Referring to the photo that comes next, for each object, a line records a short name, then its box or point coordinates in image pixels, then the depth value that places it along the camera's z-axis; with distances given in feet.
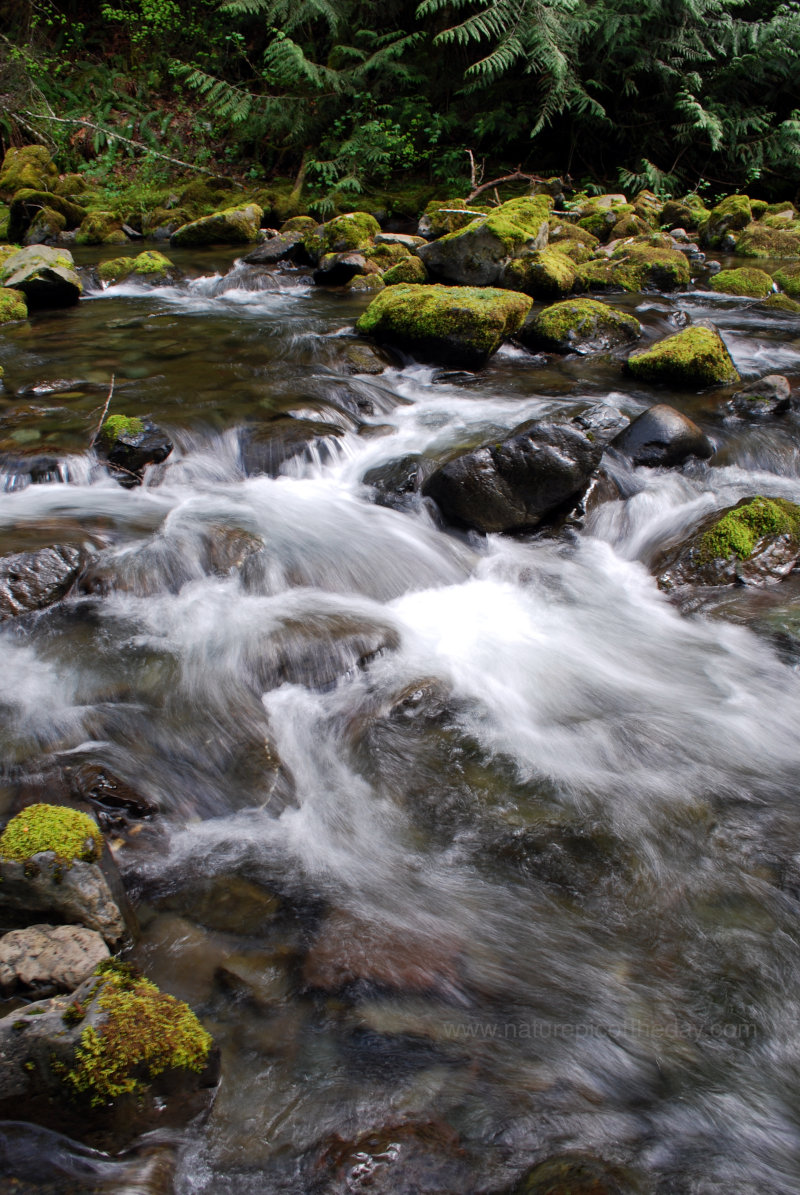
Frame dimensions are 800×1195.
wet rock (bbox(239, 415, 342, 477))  20.77
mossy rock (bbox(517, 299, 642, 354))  28.35
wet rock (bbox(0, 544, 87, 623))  14.11
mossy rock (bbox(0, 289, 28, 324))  31.19
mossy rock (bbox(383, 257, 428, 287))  34.27
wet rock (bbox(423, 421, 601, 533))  17.21
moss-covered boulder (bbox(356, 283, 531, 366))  25.29
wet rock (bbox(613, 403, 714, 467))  20.40
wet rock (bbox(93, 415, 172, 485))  19.54
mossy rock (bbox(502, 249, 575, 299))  32.45
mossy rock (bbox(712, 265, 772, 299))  36.70
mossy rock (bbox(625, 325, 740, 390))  24.39
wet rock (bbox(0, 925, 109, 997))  7.21
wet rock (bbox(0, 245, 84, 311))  32.89
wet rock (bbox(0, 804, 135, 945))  7.86
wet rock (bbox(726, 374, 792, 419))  22.76
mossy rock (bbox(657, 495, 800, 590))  15.99
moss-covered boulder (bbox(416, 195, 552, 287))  32.89
